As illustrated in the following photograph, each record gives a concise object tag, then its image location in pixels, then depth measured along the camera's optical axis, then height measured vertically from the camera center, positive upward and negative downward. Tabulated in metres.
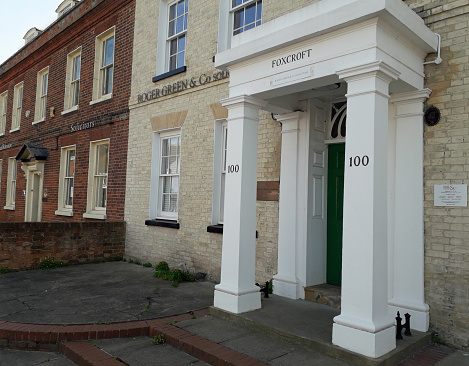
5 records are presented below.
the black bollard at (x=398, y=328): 4.20 -1.20
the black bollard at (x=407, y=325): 4.31 -1.20
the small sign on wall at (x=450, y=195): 4.37 +0.23
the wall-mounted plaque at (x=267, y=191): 6.36 +0.31
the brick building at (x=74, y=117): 10.23 +2.66
